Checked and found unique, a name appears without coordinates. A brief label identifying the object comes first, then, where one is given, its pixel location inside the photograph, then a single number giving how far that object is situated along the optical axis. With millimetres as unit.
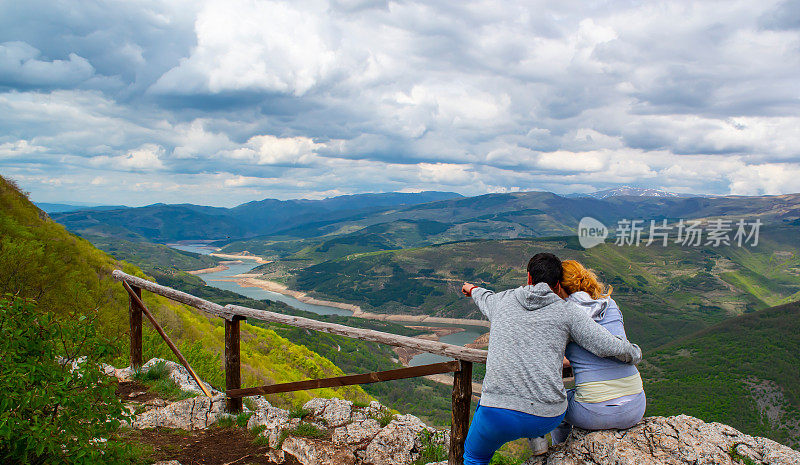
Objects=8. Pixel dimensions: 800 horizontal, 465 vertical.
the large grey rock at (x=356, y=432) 5797
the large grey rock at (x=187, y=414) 6332
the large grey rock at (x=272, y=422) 5918
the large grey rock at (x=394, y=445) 5484
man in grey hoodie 3607
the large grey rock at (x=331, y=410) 6344
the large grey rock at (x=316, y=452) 5398
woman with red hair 3795
